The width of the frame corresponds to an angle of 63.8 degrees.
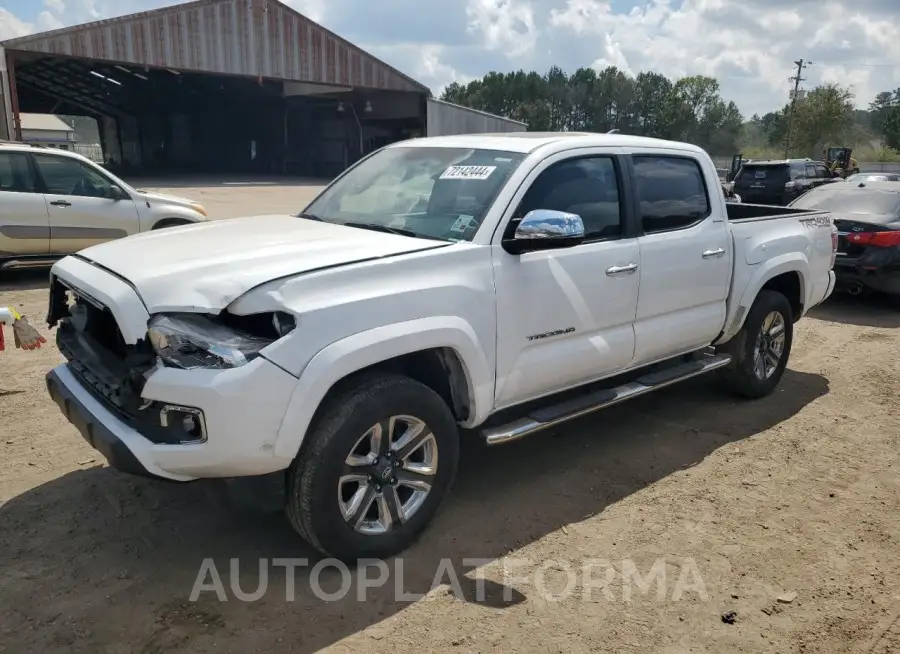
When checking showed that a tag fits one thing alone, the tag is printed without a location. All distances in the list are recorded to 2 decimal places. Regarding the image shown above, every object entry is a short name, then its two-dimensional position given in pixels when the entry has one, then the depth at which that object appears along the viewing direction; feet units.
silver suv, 29.81
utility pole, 193.36
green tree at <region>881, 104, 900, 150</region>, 209.97
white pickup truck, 9.30
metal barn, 80.84
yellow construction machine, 95.25
